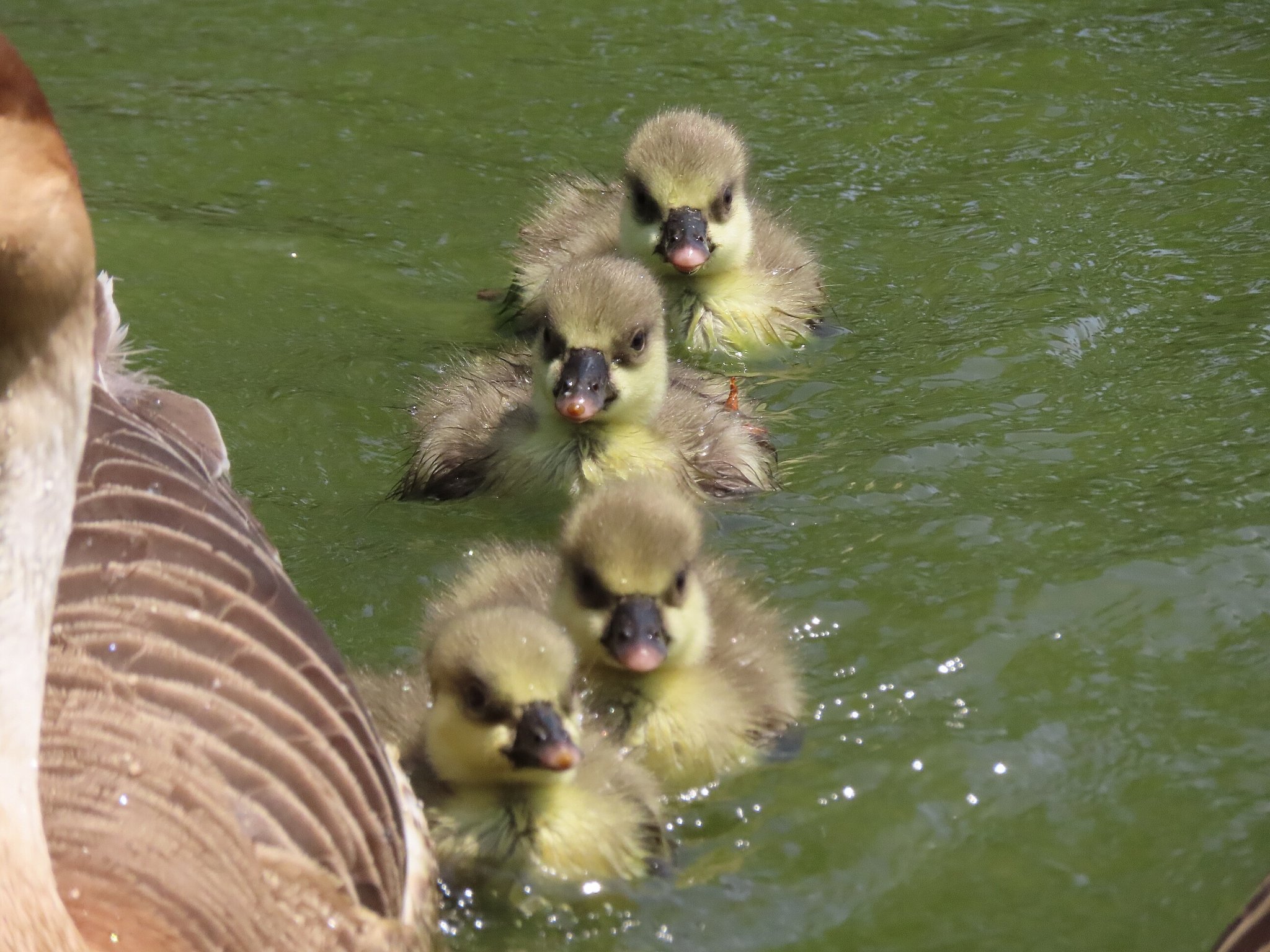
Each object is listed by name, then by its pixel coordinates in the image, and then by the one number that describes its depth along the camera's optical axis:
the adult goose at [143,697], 3.71
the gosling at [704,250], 9.76
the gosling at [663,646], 6.66
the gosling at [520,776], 6.06
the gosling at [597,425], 8.34
